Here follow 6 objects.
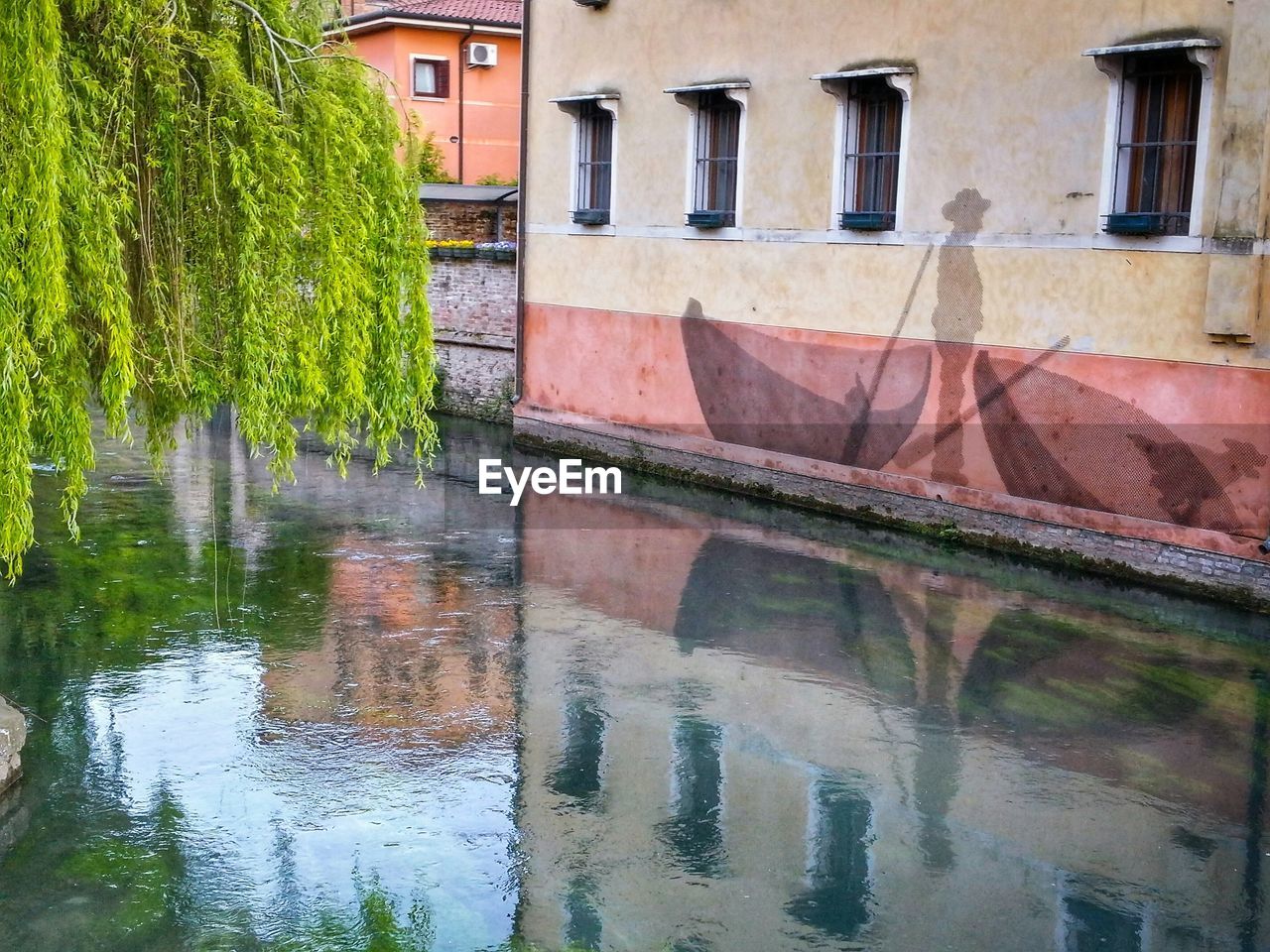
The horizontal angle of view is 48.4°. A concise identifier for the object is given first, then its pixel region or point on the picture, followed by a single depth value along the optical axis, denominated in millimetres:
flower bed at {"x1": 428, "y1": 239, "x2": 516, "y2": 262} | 21016
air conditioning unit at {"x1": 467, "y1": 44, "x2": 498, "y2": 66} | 30281
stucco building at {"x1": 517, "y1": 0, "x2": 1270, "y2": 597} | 11906
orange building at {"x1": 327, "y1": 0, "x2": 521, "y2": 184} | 29922
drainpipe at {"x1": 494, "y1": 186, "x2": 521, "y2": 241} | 22406
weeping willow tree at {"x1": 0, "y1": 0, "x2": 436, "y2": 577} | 6883
